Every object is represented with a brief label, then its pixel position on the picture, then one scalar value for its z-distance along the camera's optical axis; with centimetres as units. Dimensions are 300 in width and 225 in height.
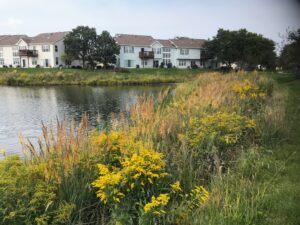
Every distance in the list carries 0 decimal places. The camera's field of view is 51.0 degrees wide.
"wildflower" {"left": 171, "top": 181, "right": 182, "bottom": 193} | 505
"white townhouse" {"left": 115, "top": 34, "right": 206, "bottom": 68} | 7299
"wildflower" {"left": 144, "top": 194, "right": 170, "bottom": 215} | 441
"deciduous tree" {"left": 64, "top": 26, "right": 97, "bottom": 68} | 6222
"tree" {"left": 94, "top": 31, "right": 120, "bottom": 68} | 6250
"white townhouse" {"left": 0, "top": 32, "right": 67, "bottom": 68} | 6975
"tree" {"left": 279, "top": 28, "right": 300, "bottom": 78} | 2659
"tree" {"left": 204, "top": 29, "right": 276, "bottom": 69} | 6725
